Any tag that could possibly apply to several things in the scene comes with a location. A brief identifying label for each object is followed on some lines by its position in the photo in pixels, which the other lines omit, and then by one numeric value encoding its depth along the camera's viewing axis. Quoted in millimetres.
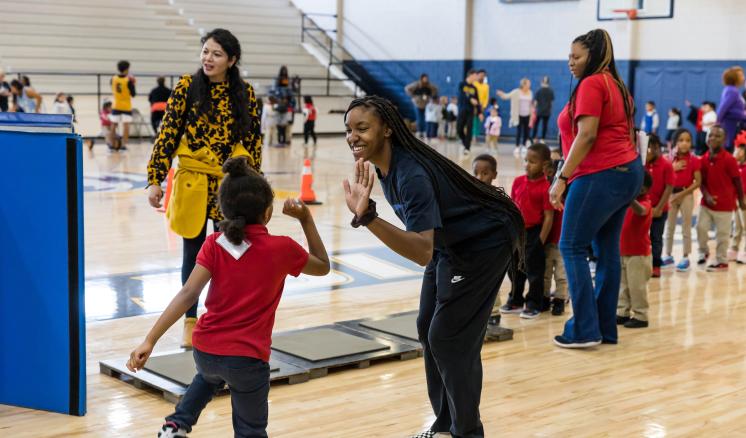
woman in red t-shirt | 5188
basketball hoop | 22203
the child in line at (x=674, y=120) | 21312
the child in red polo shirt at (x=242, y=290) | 3246
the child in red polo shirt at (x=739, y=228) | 8529
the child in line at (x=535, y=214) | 6258
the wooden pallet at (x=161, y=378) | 4418
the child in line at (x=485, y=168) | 5801
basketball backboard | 21078
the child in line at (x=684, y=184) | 8055
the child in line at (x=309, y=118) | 21844
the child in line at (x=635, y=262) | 6176
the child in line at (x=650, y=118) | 21547
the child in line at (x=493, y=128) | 22094
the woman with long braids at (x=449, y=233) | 3289
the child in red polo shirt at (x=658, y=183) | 7504
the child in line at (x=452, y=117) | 24953
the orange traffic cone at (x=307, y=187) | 11609
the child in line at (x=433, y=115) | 24797
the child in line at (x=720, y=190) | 8086
